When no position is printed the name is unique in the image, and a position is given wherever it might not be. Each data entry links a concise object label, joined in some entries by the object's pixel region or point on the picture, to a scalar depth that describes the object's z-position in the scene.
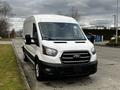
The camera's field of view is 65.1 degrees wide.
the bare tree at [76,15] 24.36
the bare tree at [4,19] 30.51
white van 2.96
